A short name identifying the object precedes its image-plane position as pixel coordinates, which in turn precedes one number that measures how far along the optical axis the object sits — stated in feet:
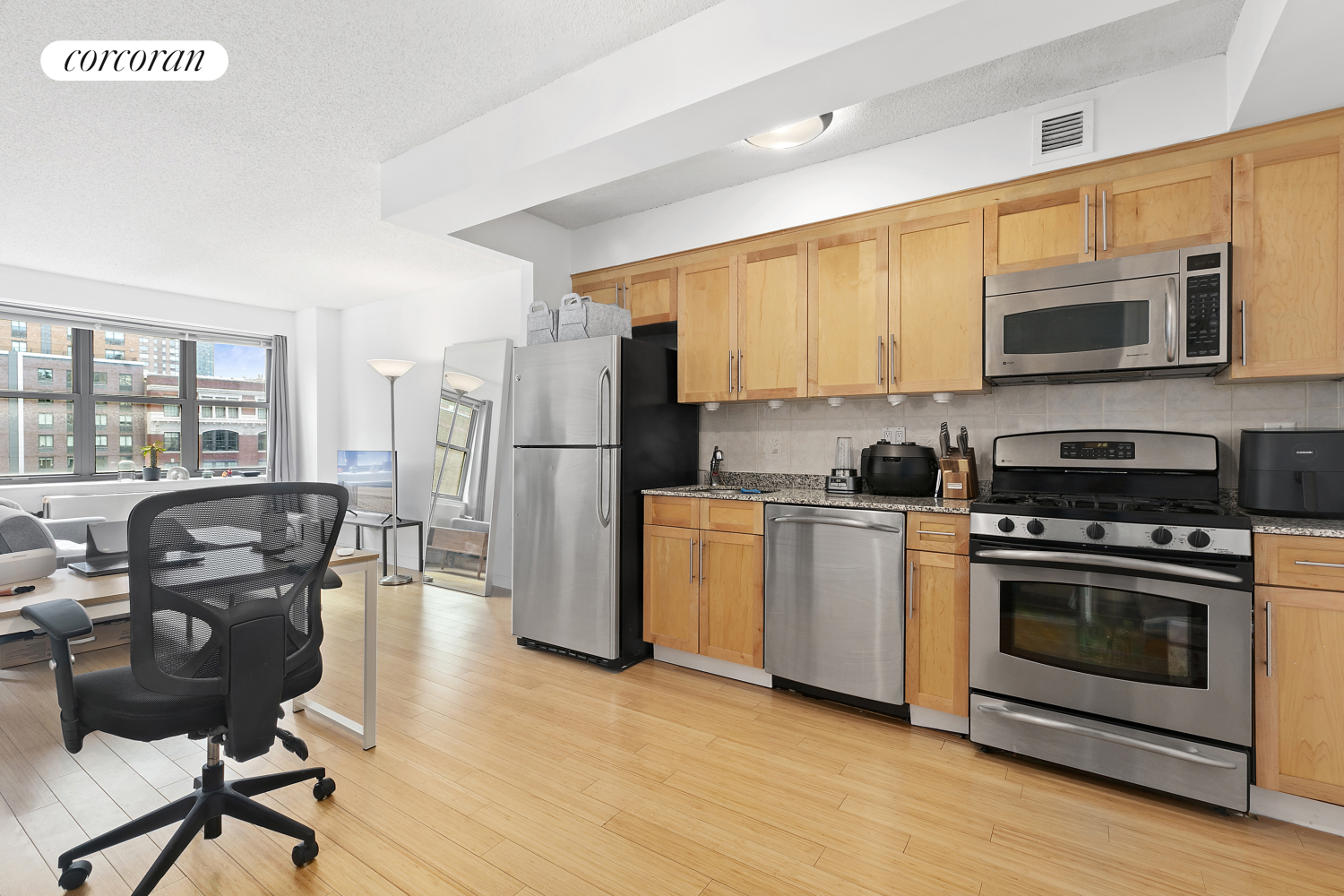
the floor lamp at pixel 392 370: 17.43
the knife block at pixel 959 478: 9.42
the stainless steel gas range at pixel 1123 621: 6.66
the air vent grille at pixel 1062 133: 8.43
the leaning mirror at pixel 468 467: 16.74
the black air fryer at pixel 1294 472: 6.80
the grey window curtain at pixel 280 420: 22.16
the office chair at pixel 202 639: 4.90
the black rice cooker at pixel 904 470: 9.98
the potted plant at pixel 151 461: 18.84
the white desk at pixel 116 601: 5.68
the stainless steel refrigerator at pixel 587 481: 10.89
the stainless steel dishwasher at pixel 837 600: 8.71
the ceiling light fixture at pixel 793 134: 8.94
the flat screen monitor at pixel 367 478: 19.60
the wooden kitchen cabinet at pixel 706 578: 10.12
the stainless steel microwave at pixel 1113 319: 7.62
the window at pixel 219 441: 21.09
